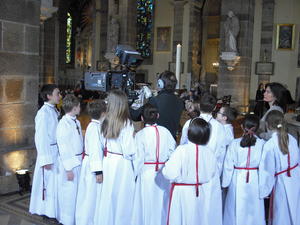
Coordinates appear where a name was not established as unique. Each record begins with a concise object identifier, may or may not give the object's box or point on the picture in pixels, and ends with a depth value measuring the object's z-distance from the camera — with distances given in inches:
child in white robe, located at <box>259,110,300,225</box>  142.6
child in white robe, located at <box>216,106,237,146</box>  184.7
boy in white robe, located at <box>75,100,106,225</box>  142.2
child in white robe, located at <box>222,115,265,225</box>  143.7
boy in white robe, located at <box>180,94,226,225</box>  155.9
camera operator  148.7
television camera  147.7
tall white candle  208.1
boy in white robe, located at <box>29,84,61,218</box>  158.9
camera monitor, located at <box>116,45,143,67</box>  153.1
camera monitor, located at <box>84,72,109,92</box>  146.8
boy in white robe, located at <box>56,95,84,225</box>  151.1
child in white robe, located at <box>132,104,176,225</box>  136.0
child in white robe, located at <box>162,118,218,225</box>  120.0
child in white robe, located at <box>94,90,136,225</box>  133.5
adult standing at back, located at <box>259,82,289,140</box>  181.3
